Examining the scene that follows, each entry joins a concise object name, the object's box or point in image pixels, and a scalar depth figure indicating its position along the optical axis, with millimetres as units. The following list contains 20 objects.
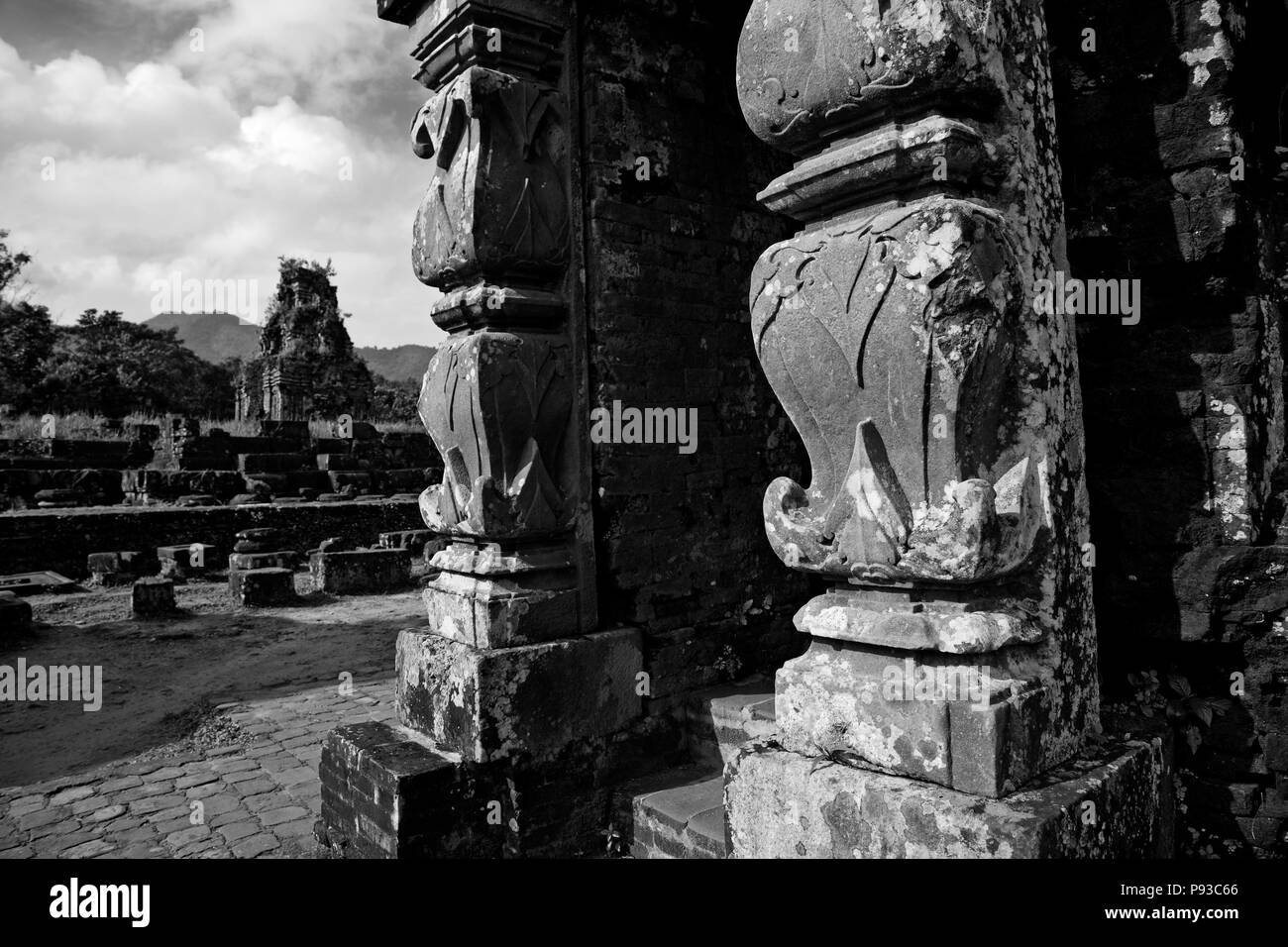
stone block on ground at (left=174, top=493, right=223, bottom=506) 16812
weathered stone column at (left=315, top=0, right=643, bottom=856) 3252
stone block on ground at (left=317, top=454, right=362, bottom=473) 21047
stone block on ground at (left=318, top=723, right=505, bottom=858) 3061
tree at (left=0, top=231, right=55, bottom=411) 28906
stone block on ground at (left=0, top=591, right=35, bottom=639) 9266
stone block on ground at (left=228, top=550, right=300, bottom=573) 12492
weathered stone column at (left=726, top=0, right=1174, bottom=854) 1683
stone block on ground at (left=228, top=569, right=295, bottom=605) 11281
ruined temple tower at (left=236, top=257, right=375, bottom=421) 28422
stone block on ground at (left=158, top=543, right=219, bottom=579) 13461
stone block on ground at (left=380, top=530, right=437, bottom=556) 15391
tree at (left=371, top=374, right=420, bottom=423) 32938
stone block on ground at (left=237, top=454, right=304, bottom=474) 19453
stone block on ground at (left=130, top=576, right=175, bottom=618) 10500
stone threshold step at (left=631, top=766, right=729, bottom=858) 3133
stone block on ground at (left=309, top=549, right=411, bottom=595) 12328
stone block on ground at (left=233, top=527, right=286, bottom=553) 13766
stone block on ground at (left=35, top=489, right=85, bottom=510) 16141
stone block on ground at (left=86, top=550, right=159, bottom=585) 12977
